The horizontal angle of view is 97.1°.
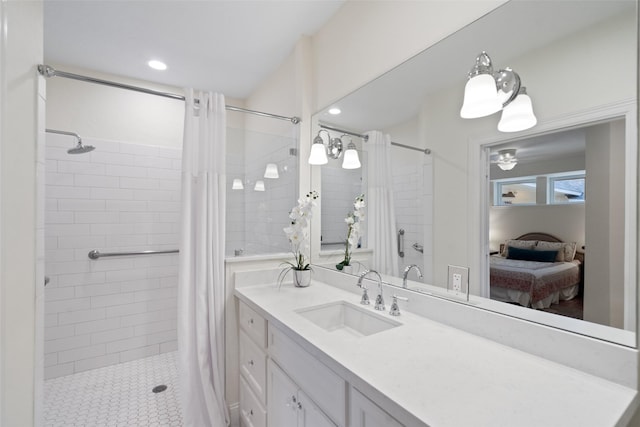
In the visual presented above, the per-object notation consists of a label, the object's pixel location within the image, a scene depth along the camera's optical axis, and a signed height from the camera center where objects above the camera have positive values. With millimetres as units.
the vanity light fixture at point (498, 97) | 980 +433
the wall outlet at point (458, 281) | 1147 -280
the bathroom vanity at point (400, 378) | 659 -457
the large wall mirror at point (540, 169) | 800 +159
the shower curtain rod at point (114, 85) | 1231 +695
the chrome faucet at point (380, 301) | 1349 -422
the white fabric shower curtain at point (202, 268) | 1631 -336
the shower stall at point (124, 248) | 2047 -294
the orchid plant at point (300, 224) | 1829 -73
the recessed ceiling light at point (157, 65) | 2411 +1283
